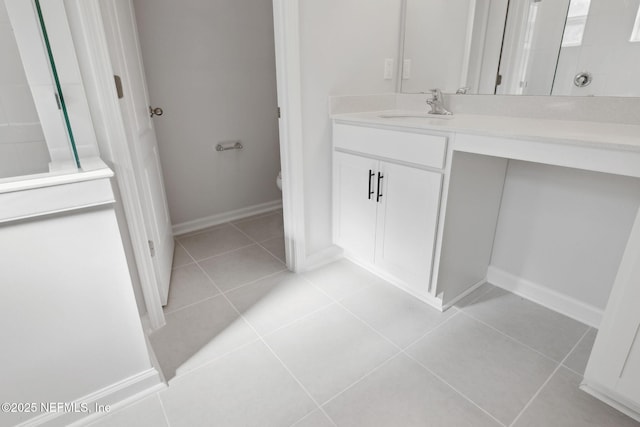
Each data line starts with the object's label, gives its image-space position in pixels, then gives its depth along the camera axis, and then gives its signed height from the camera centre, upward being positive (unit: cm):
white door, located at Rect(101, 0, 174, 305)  142 -18
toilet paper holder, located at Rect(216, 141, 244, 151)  271 -43
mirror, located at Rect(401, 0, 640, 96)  137 +18
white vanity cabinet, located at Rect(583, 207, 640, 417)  105 -78
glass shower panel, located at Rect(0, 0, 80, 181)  105 -4
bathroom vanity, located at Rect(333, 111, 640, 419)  109 -51
